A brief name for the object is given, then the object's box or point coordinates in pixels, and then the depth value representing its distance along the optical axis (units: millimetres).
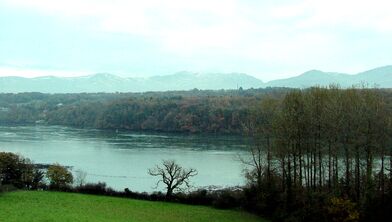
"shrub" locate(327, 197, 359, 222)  29802
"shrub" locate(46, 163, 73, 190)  43094
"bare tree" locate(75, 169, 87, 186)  57106
